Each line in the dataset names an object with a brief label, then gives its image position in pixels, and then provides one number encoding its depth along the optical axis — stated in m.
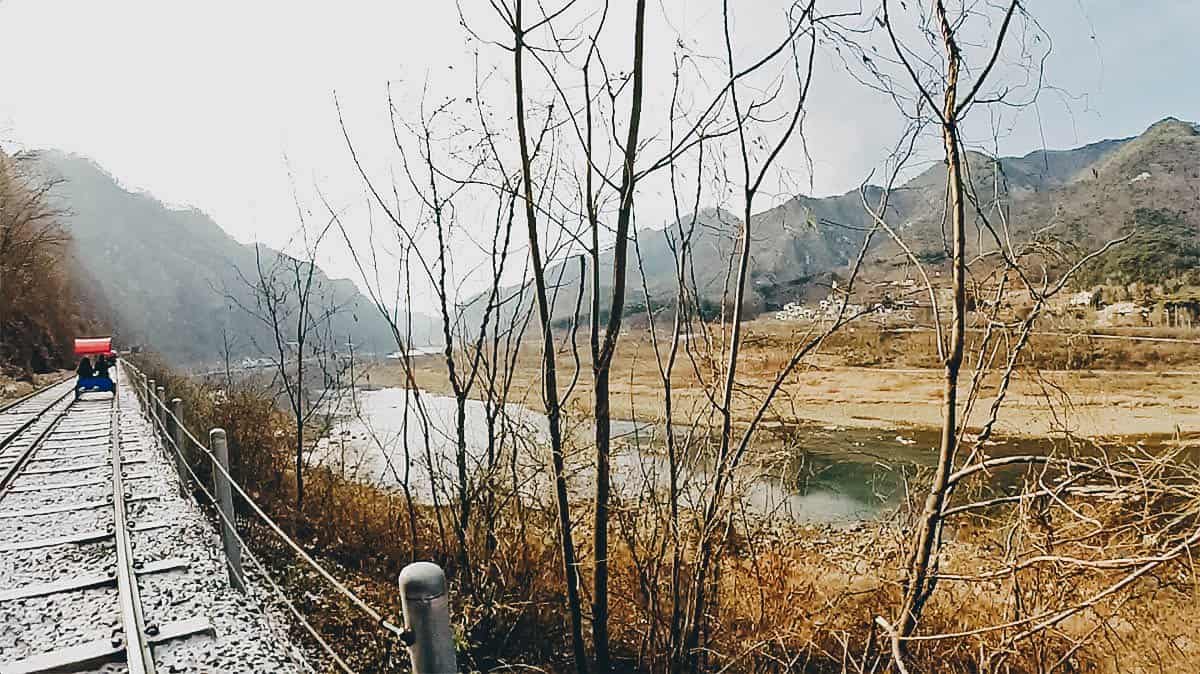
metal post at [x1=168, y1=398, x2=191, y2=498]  4.90
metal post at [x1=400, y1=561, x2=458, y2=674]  1.12
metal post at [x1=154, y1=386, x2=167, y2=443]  6.26
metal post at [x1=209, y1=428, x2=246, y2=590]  3.36
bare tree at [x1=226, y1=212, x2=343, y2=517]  7.06
